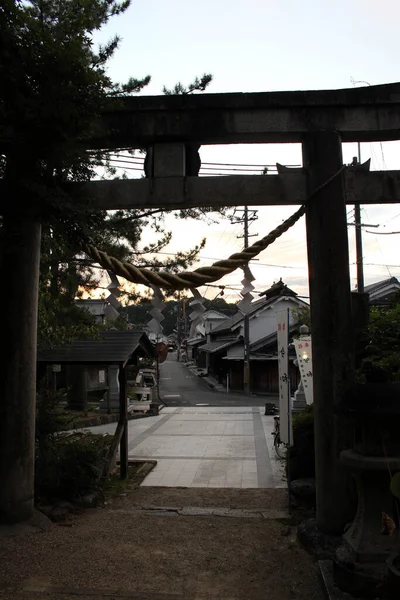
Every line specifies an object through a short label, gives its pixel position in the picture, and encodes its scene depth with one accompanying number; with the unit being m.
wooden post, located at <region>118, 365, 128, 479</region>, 9.59
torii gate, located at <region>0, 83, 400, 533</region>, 5.55
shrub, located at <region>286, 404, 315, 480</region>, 7.67
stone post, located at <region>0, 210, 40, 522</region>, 5.98
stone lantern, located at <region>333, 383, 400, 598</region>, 4.04
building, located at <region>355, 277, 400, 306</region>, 26.63
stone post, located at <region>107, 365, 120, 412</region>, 22.07
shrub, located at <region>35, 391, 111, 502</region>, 7.20
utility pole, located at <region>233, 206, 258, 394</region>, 31.47
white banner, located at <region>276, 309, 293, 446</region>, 7.46
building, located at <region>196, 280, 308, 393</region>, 34.38
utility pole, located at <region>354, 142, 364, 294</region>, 22.77
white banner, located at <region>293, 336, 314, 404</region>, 13.05
